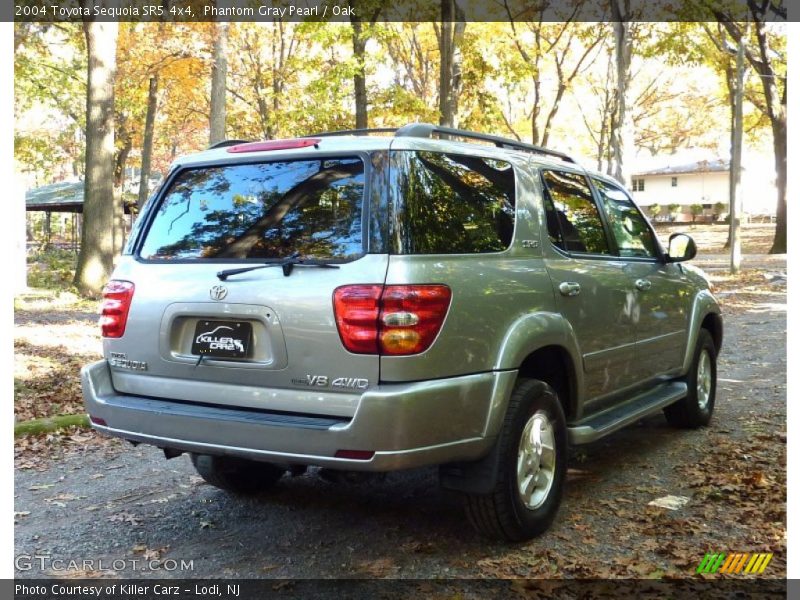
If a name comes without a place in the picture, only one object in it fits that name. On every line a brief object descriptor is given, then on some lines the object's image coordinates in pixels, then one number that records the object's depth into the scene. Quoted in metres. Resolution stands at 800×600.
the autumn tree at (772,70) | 21.67
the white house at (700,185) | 64.31
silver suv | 3.29
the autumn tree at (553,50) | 27.42
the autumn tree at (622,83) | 17.30
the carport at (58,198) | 35.25
